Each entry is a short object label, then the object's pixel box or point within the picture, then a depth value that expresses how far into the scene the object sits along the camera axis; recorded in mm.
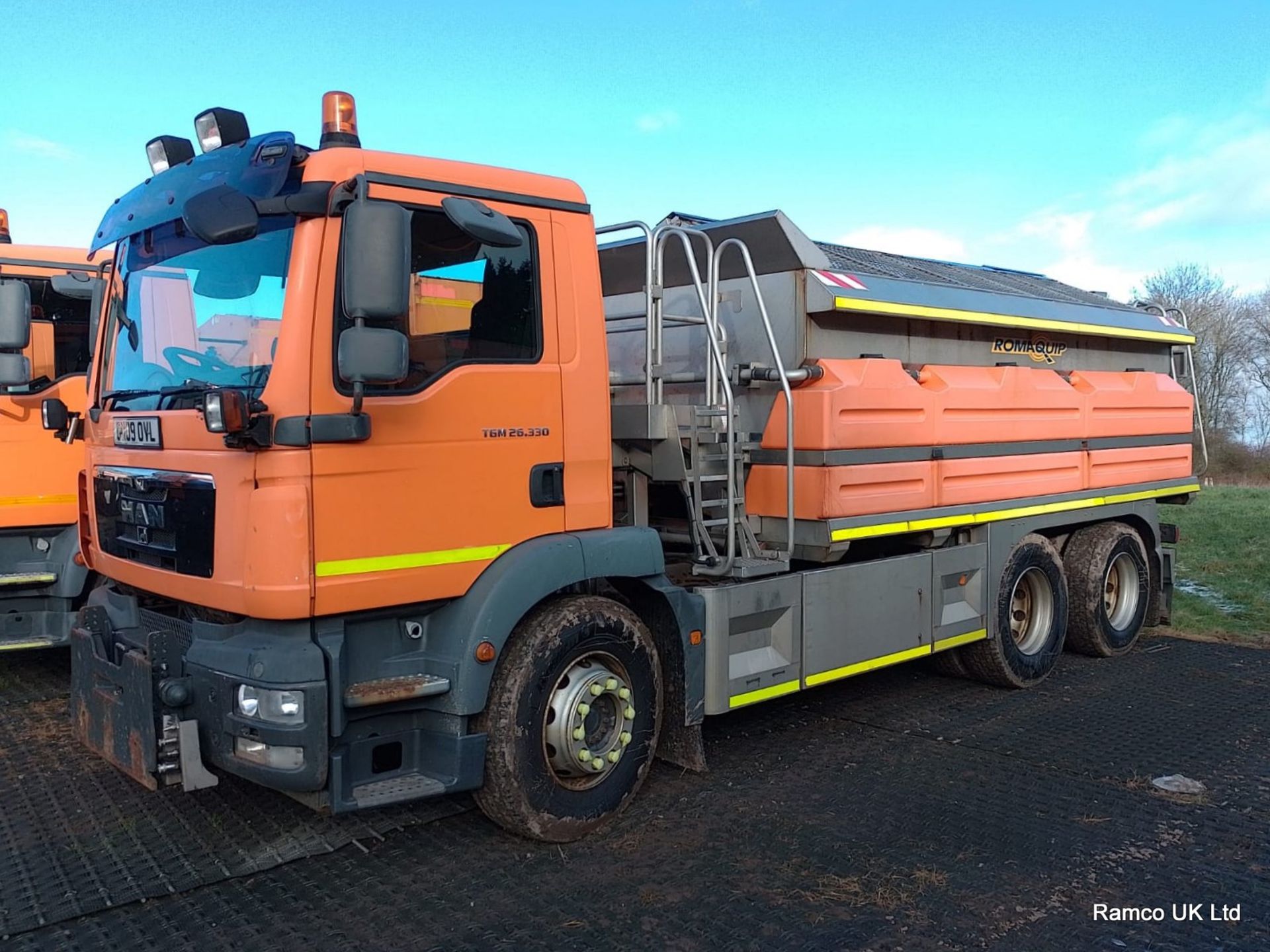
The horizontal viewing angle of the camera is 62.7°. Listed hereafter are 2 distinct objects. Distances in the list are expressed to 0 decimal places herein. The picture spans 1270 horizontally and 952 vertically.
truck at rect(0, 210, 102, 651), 6531
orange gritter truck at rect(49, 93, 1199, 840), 3656
